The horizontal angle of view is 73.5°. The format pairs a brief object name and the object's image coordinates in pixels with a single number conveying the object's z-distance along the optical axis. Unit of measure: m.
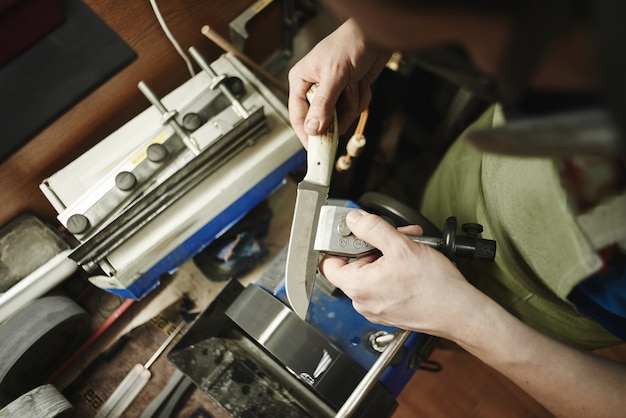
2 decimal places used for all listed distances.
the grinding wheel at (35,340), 0.94
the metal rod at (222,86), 1.01
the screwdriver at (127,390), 1.10
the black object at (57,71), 0.88
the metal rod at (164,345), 1.17
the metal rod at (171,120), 0.98
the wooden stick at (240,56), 1.07
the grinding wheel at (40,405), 0.88
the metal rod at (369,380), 0.69
